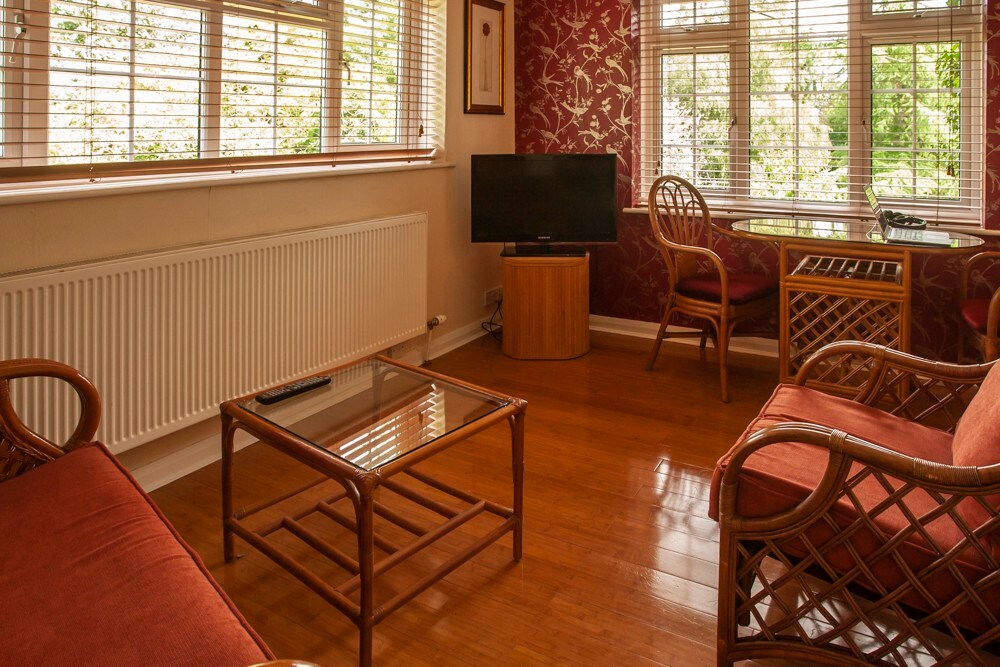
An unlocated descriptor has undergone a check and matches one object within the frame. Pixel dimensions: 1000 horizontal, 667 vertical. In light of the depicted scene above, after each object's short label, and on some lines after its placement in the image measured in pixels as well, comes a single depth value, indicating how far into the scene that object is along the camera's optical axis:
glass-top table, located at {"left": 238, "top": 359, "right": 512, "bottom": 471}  2.06
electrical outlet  4.79
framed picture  4.33
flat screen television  4.27
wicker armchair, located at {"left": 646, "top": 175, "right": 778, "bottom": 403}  3.78
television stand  4.28
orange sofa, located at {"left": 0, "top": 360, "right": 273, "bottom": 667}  1.27
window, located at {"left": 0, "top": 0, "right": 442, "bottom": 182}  2.46
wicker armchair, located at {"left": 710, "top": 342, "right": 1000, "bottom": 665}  1.57
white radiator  2.36
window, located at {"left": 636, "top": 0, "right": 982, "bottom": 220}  3.82
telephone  3.41
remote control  2.27
